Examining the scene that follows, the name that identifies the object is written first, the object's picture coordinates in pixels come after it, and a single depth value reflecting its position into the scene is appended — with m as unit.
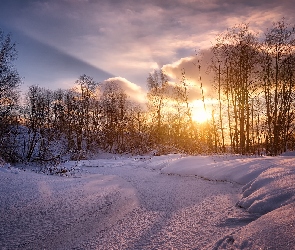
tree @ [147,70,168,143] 30.41
